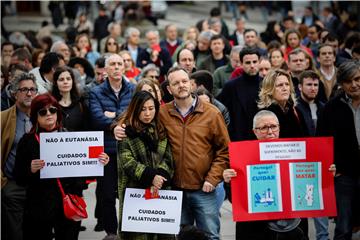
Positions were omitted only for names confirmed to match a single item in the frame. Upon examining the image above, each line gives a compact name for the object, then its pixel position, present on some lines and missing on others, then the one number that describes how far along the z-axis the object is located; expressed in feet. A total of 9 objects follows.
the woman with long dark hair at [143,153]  41.28
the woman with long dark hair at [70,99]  53.70
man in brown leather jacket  42.43
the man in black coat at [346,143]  47.59
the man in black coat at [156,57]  85.12
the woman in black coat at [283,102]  47.00
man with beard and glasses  48.81
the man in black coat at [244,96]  58.81
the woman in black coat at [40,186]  43.95
